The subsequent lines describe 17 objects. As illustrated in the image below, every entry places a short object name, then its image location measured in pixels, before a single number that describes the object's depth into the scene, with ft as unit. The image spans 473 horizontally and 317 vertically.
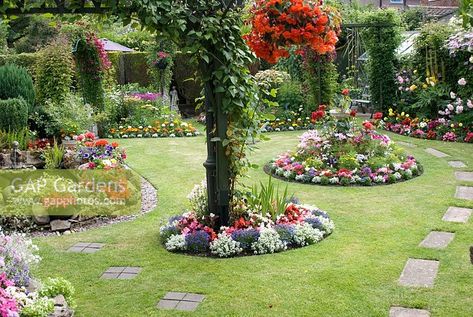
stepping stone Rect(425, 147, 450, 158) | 31.78
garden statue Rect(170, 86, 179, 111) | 49.82
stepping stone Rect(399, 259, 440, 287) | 14.80
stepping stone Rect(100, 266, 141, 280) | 16.08
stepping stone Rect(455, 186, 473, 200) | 23.12
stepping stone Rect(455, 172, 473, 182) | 26.00
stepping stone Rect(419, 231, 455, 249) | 17.57
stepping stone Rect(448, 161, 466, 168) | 28.86
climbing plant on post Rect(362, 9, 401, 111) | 42.73
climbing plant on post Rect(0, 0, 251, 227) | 15.17
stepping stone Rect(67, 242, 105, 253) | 18.49
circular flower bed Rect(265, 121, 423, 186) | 26.40
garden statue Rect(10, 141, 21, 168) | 27.85
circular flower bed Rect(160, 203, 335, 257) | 17.57
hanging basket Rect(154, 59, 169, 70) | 47.73
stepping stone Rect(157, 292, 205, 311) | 13.92
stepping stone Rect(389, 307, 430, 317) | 13.01
